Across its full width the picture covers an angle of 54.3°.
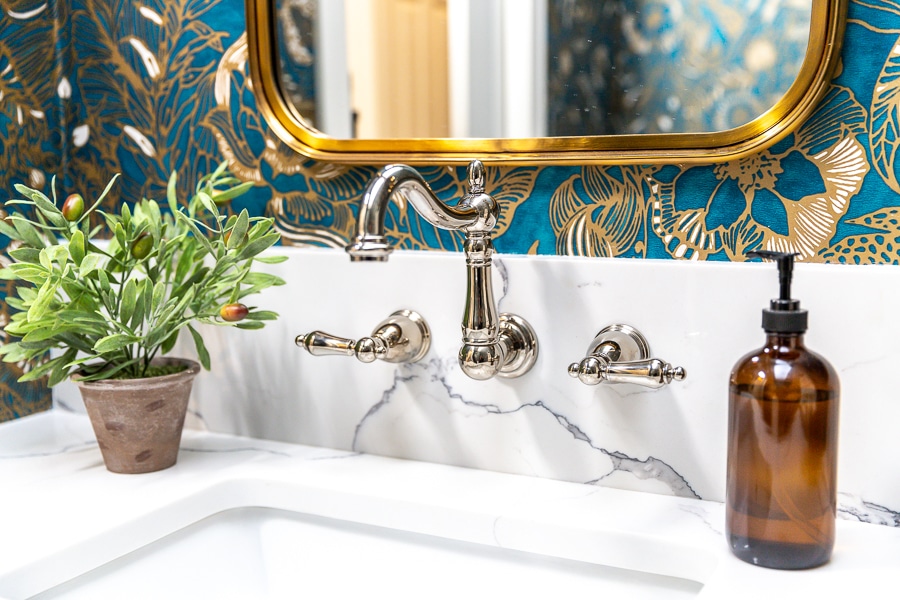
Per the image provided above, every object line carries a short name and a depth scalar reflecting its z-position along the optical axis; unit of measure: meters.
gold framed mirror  0.78
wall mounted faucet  0.80
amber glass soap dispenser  0.68
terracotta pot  0.94
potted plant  0.91
